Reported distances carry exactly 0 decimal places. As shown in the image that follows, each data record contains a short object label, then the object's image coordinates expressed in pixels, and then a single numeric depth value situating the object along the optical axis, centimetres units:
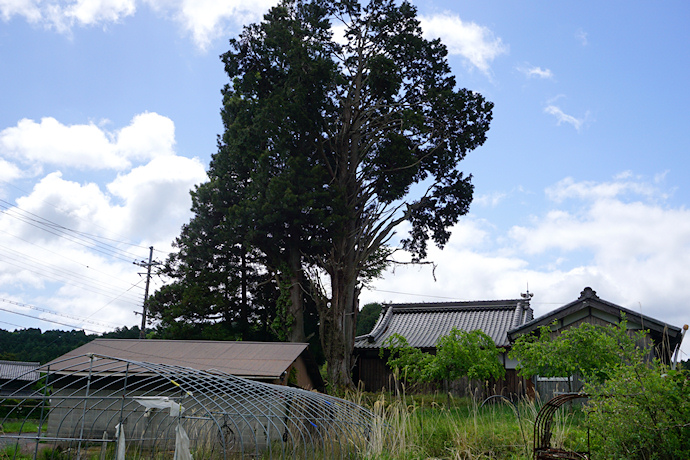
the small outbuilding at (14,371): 2706
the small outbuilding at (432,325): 1755
